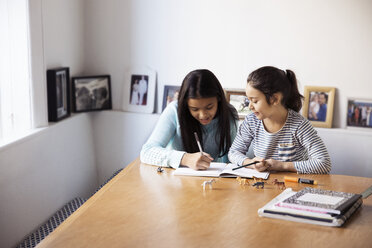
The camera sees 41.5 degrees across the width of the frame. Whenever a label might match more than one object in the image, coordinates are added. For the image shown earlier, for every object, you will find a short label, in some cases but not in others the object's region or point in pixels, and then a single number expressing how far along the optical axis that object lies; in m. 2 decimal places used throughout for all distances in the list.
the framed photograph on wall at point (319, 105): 3.13
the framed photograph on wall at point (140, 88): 3.50
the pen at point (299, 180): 2.12
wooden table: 1.55
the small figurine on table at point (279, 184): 2.07
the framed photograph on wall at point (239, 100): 3.29
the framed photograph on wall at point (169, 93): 3.43
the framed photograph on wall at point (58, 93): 2.96
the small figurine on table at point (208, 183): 2.04
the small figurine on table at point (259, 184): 2.07
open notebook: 2.20
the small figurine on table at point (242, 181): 2.11
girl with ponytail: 2.38
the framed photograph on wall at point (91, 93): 3.38
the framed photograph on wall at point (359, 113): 3.07
